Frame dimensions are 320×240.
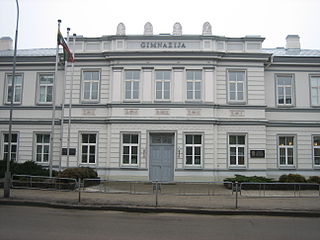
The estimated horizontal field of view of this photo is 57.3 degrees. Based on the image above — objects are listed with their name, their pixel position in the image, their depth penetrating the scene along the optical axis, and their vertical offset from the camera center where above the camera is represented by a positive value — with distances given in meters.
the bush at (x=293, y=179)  16.67 -1.46
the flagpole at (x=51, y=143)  15.91 +0.26
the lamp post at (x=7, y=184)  11.47 -1.44
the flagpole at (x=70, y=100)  18.31 +3.02
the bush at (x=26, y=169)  16.09 -1.21
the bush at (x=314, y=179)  17.08 -1.49
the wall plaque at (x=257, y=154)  18.28 -0.09
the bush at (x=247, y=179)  15.43 -1.42
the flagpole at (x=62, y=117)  17.54 +1.89
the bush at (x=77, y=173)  15.18 -1.29
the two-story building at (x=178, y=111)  18.31 +2.57
